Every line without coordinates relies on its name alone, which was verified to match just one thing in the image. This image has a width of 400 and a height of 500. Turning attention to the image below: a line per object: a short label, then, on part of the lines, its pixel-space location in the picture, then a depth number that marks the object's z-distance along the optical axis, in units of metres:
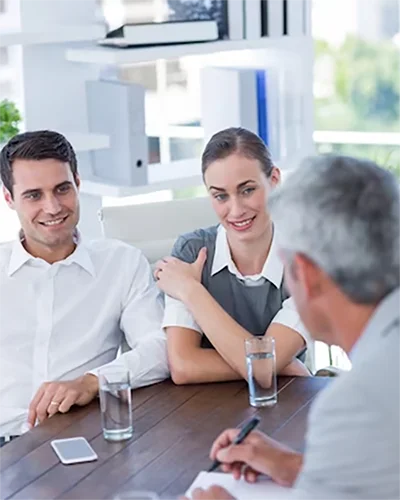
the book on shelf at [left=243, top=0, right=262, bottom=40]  5.81
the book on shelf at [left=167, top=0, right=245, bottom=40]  5.67
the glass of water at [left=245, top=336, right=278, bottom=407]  3.61
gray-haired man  2.10
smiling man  4.20
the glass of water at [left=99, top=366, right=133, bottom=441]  3.36
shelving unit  5.28
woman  3.92
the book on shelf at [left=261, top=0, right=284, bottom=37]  5.92
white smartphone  3.18
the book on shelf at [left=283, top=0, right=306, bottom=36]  6.01
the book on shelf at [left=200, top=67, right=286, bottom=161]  5.90
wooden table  3.01
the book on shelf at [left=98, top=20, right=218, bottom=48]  5.33
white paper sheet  2.85
